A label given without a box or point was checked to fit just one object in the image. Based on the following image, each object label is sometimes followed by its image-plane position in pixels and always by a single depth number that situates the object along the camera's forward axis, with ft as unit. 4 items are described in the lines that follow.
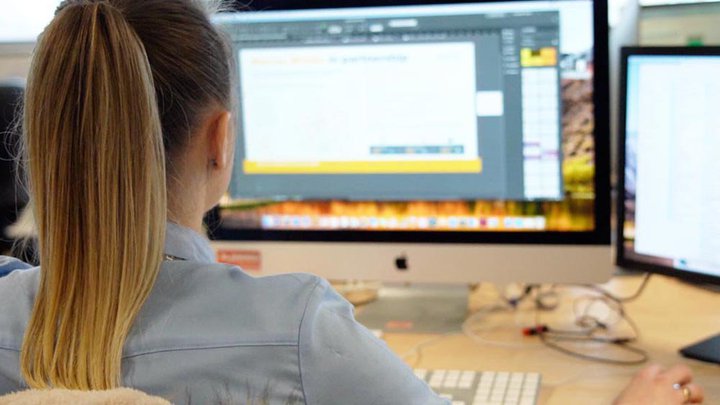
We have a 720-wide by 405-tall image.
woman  2.46
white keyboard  3.73
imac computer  4.55
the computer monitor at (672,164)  4.13
